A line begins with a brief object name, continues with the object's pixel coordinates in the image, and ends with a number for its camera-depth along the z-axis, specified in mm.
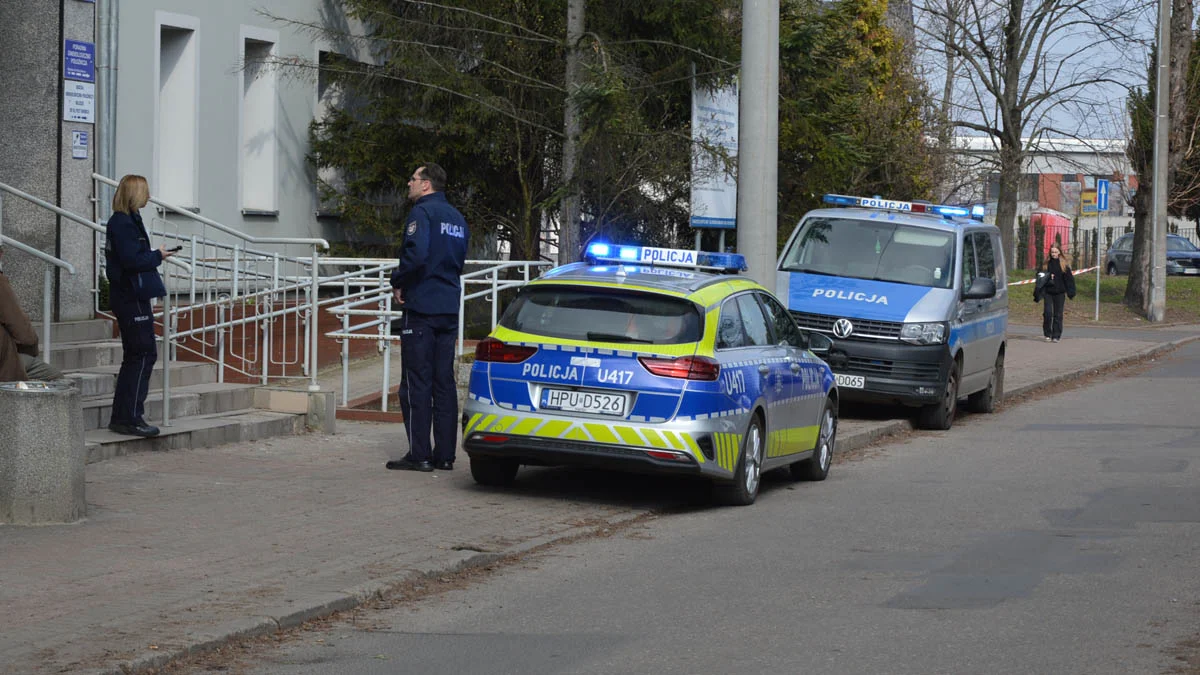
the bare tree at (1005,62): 46219
